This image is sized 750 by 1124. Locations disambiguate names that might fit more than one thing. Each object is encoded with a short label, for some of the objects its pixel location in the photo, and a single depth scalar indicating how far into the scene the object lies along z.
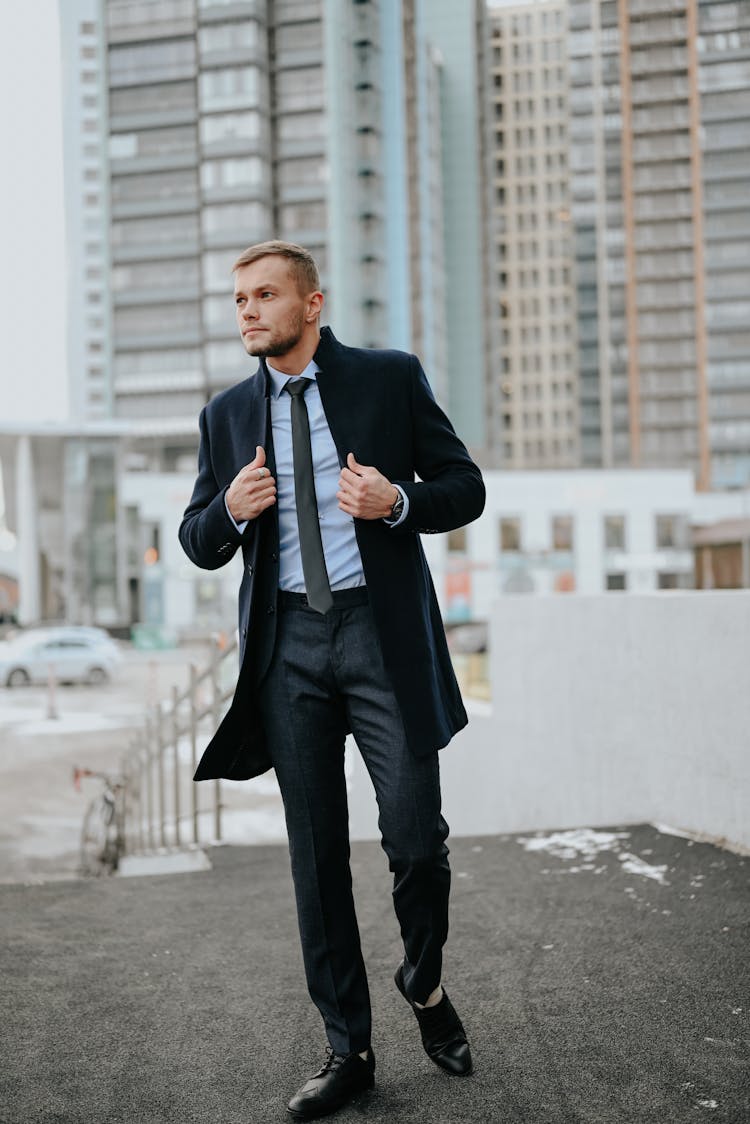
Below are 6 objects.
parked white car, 31.09
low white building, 58.22
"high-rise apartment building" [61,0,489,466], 70.94
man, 2.45
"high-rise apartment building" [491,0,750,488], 96.06
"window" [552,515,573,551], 60.25
